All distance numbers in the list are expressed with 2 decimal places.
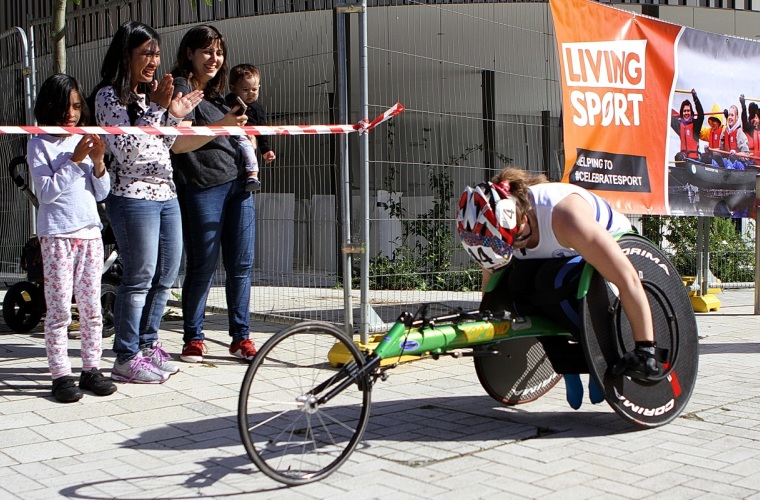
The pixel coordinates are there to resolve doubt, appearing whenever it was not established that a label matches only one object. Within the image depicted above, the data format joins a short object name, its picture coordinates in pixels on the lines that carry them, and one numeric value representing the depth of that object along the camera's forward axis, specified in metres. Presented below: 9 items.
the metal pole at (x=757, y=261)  9.59
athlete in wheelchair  4.18
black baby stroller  7.12
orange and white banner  7.62
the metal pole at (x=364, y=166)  6.18
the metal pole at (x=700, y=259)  10.21
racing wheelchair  3.69
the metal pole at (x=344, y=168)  6.26
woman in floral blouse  5.41
